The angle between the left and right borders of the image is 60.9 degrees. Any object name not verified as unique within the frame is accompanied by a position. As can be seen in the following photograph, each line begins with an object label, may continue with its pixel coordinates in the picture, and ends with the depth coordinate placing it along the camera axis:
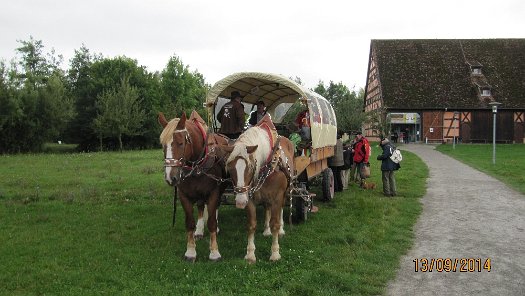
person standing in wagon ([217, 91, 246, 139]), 8.57
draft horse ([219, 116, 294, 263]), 5.88
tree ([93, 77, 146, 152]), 37.94
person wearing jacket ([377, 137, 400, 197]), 12.76
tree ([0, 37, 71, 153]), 34.91
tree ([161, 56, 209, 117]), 53.72
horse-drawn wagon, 8.77
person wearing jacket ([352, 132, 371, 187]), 14.40
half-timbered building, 39.00
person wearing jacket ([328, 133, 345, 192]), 12.95
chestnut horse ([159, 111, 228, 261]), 6.07
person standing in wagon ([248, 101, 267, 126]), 10.42
